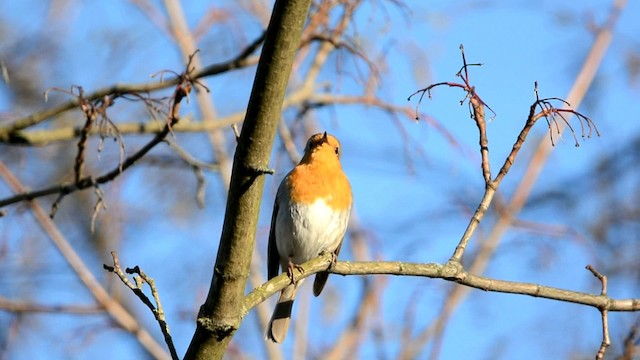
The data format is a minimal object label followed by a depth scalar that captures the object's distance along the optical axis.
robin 9.84
